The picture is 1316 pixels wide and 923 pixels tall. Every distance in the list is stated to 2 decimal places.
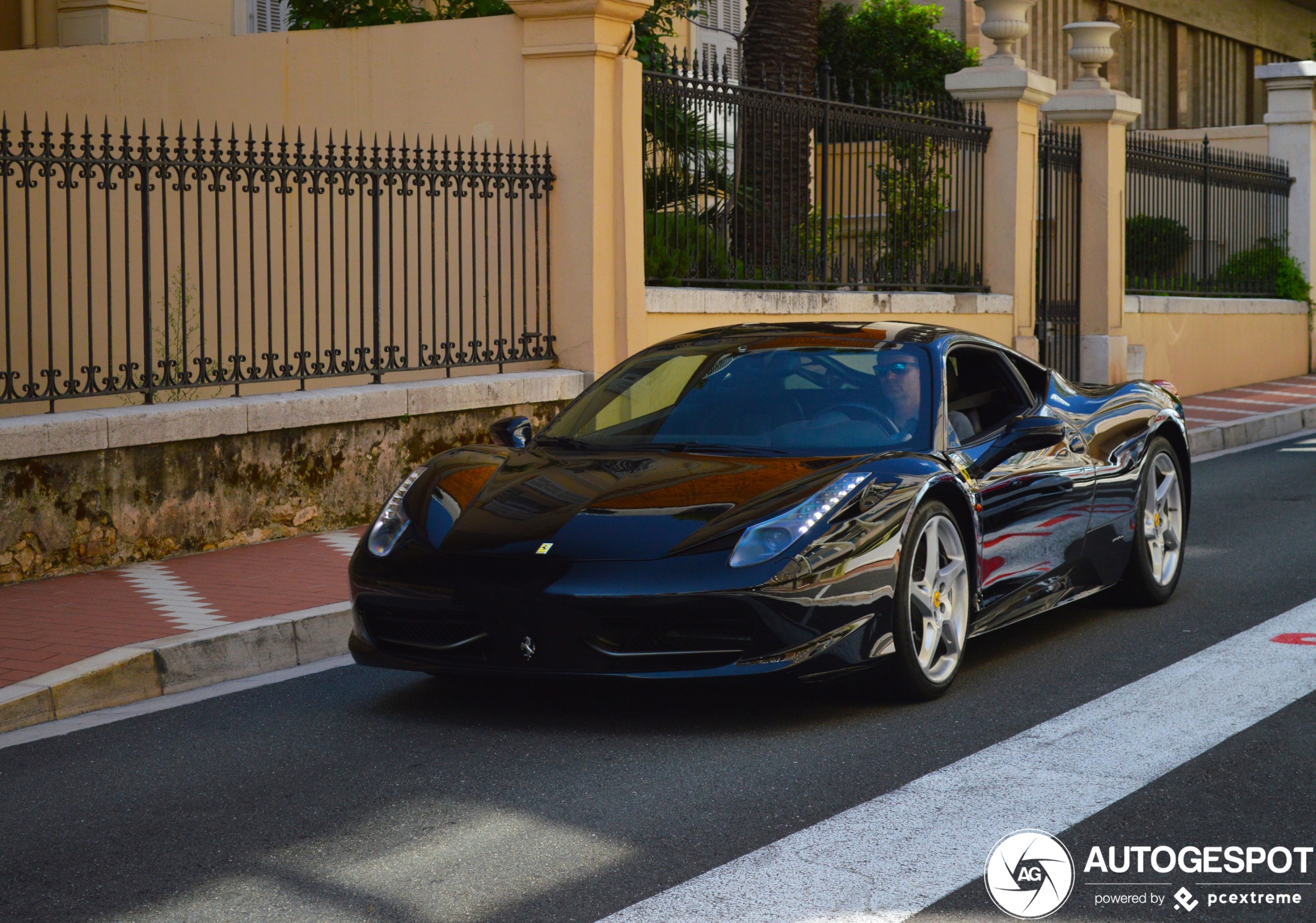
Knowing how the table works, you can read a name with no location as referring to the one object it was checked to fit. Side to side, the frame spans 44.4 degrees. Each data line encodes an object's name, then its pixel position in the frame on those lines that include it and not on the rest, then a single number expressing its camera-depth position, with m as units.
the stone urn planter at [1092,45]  17.92
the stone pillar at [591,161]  11.15
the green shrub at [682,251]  11.98
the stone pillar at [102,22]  15.76
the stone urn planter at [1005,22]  16.33
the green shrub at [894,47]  27.86
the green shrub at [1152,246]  18.88
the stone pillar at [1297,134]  22.48
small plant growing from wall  10.81
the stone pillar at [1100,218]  17.56
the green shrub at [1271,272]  21.56
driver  5.91
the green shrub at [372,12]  14.33
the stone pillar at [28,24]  16.16
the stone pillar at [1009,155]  16.17
